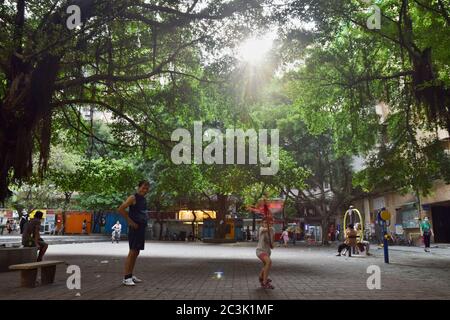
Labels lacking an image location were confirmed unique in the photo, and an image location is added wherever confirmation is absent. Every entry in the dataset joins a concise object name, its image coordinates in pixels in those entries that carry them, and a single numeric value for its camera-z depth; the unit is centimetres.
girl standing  749
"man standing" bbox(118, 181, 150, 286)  746
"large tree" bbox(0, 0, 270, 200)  1027
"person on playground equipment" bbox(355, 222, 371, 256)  1749
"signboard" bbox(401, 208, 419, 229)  2951
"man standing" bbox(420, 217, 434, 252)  1999
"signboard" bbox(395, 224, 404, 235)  3097
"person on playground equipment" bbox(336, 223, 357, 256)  1628
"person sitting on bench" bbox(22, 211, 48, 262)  1120
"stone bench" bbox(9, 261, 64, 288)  727
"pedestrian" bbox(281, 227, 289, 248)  3092
